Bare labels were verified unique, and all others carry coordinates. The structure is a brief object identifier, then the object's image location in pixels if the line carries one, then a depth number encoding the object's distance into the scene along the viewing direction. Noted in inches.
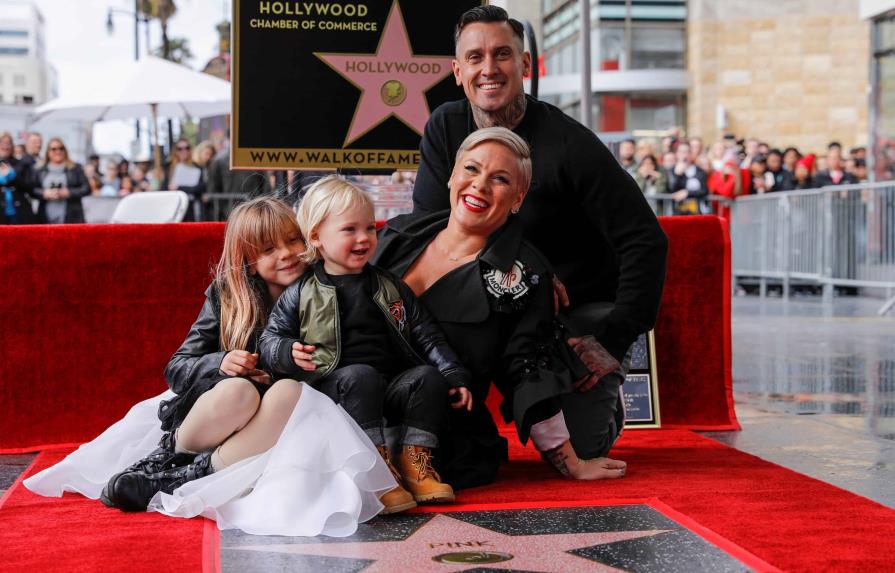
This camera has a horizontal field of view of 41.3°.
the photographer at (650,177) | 621.9
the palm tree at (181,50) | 2181.3
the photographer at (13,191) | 553.9
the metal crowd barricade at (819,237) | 548.7
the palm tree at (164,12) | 1304.1
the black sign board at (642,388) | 214.2
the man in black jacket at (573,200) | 166.7
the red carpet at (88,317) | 199.0
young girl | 137.9
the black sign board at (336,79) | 214.7
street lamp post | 1160.8
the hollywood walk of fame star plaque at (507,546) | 118.3
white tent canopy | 557.9
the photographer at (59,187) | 560.7
